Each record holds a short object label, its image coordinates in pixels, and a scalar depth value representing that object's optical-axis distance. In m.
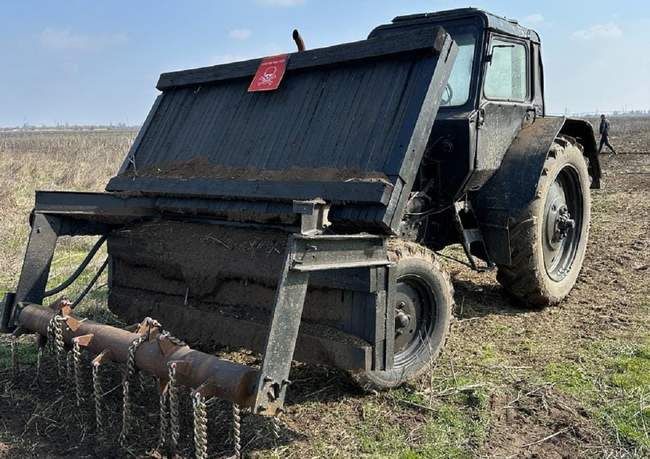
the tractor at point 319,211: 3.54
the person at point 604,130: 23.36
